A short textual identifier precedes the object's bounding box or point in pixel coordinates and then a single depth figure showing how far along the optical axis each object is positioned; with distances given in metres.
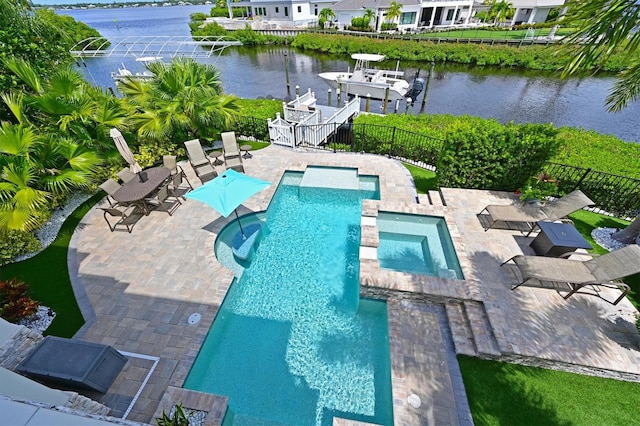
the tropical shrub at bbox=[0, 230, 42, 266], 7.56
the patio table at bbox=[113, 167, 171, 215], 8.79
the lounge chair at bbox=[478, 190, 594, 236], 7.91
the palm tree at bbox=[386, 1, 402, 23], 46.22
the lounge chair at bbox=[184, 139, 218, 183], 11.20
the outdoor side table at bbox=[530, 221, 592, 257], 6.91
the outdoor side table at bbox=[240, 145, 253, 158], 13.23
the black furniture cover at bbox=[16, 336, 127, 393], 4.60
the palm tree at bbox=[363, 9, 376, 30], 47.57
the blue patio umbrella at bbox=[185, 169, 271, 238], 7.50
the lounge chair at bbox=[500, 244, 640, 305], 5.88
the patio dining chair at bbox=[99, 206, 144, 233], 8.77
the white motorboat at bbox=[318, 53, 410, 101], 22.20
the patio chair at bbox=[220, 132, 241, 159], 12.19
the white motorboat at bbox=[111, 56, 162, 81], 21.59
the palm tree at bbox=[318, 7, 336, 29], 53.18
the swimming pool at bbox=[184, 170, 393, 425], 5.33
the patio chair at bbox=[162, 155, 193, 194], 10.59
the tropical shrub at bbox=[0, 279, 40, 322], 6.14
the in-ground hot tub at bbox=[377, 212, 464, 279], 7.66
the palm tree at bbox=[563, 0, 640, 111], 4.14
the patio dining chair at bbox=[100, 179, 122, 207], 8.82
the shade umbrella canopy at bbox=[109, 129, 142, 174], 9.47
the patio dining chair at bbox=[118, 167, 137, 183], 9.50
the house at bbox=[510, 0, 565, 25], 47.88
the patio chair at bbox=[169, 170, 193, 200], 10.16
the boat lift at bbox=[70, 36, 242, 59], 21.36
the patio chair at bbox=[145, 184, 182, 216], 9.62
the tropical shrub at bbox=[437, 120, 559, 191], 8.74
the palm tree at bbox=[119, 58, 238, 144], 11.33
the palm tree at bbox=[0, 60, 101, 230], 7.05
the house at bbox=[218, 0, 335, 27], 56.34
